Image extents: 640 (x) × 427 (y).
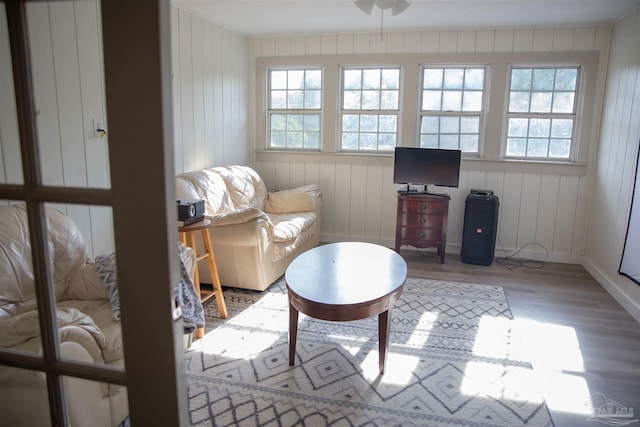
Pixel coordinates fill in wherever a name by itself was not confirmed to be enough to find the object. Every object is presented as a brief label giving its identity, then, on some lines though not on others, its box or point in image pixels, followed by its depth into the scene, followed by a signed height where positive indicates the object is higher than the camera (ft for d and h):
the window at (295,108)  16.60 +1.07
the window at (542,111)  14.60 +0.99
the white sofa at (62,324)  3.59 -2.27
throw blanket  6.74 -2.71
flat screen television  14.49 -0.91
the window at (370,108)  15.88 +1.08
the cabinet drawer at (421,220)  14.69 -2.69
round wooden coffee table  7.39 -2.69
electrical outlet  9.55 +0.10
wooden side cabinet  14.60 -2.72
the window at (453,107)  15.20 +1.12
